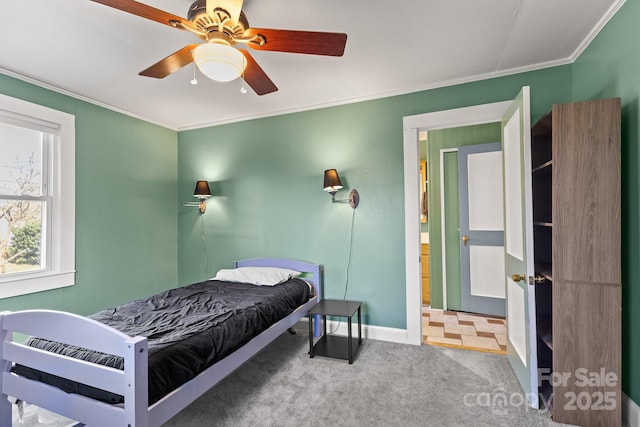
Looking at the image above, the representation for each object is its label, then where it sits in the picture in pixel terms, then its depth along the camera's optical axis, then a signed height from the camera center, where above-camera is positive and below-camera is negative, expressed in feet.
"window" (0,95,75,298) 8.24 +0.63
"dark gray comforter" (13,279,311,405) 4.79 -2.30
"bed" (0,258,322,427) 4.22 -2.45
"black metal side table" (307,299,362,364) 8.64 -3.89
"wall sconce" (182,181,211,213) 12.02 +1.08
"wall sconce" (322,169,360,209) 9.89 +1.02
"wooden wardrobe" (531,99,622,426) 5.59 -0.99
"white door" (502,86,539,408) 6.24 -0.72
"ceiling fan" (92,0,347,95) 4.47 +3.05
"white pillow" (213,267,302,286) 9.82 -2.03
